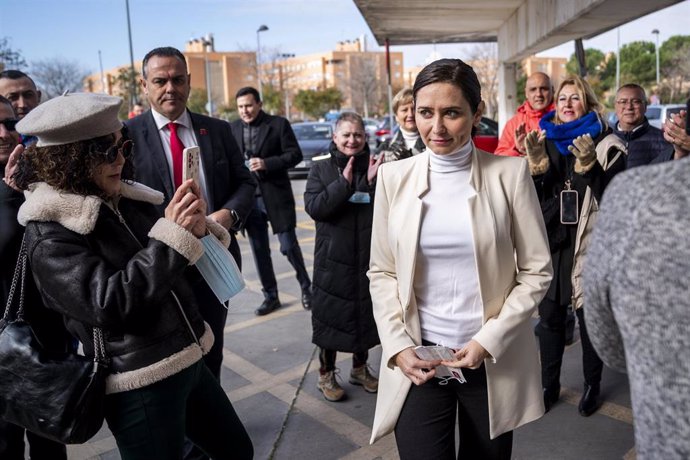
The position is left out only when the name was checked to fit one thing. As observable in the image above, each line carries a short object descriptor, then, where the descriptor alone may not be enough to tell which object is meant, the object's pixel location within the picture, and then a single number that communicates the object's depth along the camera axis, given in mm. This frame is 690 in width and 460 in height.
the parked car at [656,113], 18641
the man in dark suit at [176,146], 3078
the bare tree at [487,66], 41219
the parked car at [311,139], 16453
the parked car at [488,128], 14627
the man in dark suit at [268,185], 5727
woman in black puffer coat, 3574
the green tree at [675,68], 39625
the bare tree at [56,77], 37781
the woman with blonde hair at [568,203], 3322
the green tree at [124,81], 42438
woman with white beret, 1752
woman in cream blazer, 1952
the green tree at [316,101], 59219
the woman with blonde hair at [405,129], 4047
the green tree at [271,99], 53594
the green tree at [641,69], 47694
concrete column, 10633
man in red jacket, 4699
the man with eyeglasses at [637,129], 4984
